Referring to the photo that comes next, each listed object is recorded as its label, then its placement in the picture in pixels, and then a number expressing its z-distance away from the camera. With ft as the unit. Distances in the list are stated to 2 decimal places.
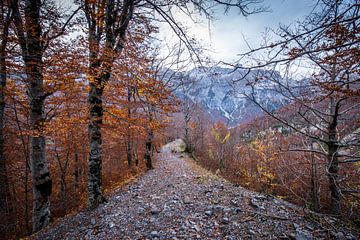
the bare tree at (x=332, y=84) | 7.25
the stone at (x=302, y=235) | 9.97
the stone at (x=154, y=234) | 11.00
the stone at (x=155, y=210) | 14.03
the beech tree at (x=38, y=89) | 15.96
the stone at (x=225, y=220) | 12.08
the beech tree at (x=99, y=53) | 14.05
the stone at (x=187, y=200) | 15.59
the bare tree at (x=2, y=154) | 18.07
